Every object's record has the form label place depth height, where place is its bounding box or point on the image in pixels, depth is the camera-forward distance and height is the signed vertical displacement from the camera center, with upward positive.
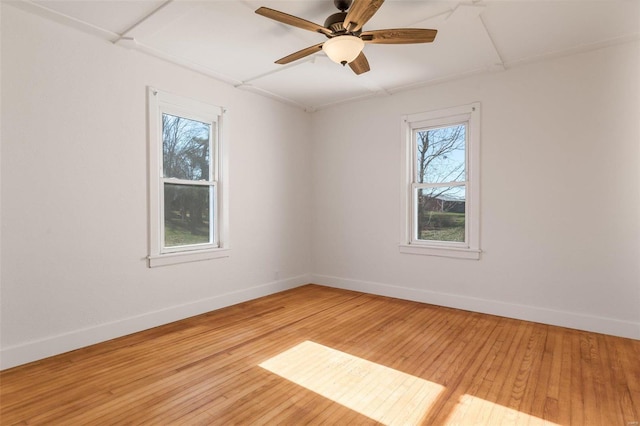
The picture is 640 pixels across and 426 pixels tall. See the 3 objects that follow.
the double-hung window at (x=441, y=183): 4.04 +0.33
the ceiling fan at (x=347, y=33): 2.29 +1.28
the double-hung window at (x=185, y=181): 3.50 +0.31
